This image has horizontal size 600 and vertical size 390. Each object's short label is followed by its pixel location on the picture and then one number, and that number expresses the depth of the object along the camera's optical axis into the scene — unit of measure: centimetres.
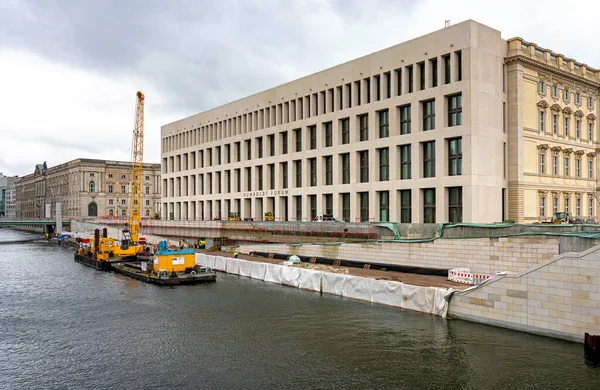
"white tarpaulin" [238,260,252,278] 5171
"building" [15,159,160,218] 17200
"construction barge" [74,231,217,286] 4897
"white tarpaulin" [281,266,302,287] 4391
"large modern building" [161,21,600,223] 5491
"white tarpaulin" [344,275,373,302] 3650
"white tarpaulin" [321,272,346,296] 3894
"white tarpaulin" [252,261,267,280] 4919
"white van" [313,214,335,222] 6782
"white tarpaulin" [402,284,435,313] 3186
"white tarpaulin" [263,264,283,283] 4662
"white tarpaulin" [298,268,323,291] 4147
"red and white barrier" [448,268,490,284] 3517
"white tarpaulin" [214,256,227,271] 5667
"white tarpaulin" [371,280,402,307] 3399
